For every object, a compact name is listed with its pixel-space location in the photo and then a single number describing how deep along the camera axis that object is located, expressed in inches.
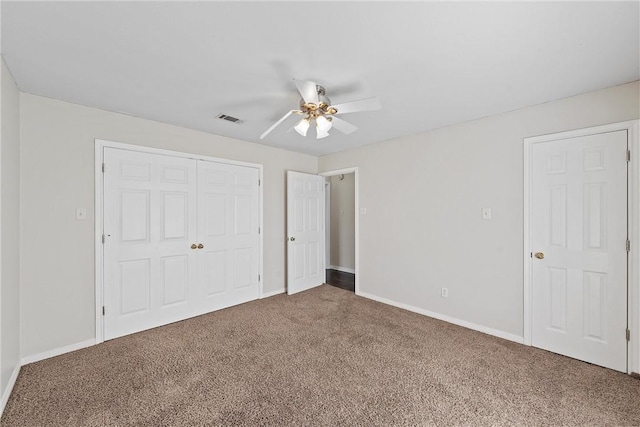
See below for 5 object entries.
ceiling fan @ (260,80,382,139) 75.2
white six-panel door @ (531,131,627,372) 85.4
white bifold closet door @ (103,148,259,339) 108.3
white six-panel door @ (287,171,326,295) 163.9
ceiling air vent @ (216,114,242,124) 112.2
